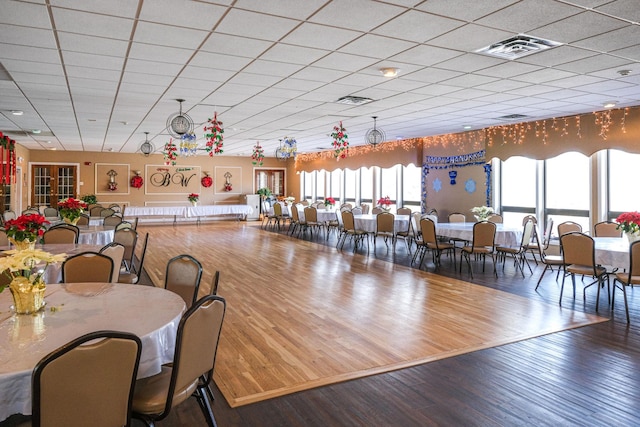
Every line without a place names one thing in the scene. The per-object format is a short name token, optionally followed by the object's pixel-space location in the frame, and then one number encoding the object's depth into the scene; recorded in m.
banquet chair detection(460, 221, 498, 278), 7.43
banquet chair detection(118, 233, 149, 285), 5.21
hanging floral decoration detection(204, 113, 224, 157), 8.52
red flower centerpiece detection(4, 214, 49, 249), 3.89
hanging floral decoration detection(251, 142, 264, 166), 13.12
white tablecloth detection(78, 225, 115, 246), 7.13
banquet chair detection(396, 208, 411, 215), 11.78
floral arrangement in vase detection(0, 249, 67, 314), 2.57
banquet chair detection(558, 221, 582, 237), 7.41
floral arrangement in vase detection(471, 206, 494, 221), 8.75
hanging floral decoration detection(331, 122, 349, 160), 9.62
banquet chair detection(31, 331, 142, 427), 1.78
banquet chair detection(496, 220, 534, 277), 7.57
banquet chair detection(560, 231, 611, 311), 5.54
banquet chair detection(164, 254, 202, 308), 3.59
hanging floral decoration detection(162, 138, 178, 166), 12.00
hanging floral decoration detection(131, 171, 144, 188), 18.48
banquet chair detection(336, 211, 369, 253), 10.36
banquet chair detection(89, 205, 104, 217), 11.90
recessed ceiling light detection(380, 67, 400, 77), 5.39
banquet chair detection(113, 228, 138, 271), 6.07
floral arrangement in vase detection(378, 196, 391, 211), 12.90
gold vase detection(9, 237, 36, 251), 4.04
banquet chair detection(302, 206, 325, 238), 12.27
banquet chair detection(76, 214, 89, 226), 8.76
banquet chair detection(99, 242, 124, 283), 4.50
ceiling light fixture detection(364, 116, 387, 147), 9.01
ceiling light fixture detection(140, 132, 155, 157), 11.66
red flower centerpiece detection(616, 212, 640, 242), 5.54
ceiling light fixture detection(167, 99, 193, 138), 7.01
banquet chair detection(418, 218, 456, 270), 7.92
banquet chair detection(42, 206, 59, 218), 11.51
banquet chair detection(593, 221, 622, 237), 7.17
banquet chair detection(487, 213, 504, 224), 9.23
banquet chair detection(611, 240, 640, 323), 5.01
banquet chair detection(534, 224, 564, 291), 6.23
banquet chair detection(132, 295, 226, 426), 2.24
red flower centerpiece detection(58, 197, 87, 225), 7.09
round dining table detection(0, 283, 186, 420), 1.92
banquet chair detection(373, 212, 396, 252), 9.64
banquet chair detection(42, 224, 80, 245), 6.20
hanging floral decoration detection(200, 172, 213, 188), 19.69
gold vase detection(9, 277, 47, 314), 2.63
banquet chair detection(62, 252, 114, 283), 3.91
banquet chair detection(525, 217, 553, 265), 7.63
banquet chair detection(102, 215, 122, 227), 8.36
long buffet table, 16.63
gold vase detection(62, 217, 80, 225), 7.14
